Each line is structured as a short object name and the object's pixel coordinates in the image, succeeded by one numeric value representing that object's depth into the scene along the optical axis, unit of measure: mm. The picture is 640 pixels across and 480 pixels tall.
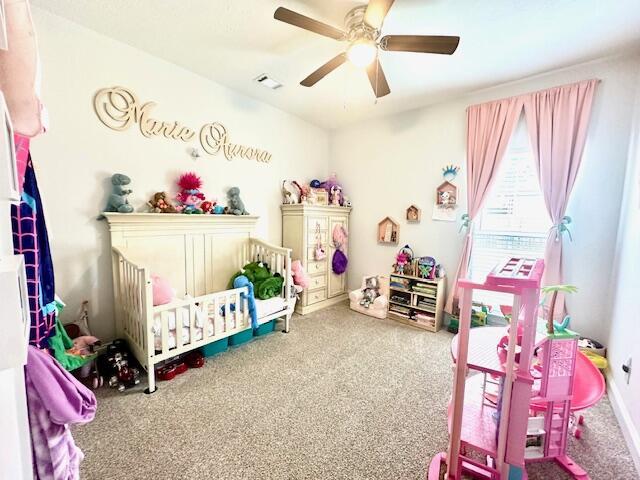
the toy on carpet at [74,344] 1555
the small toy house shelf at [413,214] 3152
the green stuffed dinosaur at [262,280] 2575
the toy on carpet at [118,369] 1801
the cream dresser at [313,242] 3197
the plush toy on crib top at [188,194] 2436
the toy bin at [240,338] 2393
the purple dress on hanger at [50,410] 720
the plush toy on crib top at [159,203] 2275
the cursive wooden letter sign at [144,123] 2047
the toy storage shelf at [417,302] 2855
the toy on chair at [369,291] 3295
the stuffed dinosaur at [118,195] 2054
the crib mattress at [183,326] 1827
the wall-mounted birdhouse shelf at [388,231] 3367
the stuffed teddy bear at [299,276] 2984
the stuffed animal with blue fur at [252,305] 2324
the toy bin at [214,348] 2203
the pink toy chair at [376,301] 3160
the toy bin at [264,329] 2609
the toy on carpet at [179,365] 1887
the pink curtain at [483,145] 2500
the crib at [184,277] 1825
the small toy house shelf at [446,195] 2881
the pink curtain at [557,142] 2166
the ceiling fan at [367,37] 1447
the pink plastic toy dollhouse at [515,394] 960
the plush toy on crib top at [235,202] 2820
